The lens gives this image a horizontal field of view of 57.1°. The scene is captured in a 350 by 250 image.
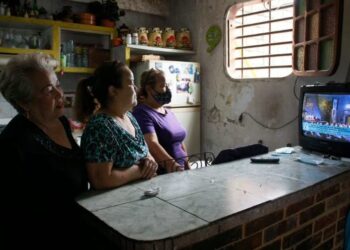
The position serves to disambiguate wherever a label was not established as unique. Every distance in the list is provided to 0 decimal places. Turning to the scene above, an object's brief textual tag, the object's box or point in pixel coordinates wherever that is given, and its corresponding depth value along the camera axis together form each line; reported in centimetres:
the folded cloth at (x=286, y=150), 204
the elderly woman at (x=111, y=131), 125
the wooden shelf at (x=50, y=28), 293
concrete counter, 93
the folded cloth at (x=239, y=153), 183
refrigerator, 340
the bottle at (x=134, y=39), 344
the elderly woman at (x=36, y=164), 109
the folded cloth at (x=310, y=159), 175
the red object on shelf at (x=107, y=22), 347
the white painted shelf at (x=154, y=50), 341
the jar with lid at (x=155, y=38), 360
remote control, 174
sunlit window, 298
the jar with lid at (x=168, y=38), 368
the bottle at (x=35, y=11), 306
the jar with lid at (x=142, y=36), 351
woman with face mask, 200
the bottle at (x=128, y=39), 340
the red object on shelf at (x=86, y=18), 333
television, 194
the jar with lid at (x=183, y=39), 376
